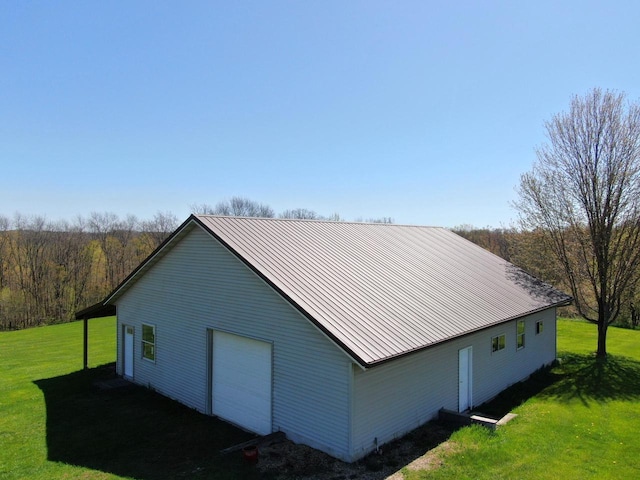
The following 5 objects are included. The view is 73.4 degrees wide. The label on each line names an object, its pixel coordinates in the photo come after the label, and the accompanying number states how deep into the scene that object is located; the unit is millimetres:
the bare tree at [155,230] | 55594
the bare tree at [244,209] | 66375
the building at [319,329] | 9242
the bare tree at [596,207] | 19594
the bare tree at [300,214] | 66925
